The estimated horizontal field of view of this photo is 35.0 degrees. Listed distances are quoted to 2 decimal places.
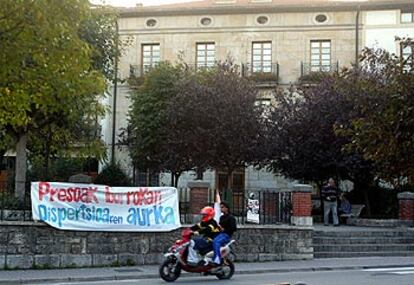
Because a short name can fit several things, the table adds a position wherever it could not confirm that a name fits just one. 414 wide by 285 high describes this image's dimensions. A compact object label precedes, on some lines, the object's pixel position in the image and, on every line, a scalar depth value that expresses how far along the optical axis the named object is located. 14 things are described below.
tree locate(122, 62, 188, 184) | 30.69
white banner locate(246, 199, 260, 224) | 18.84
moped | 13.95
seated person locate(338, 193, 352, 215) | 26.95
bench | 27.63
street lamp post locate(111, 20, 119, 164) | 38.47
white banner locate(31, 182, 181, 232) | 16.25
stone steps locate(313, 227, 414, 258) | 19.98
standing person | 24.33
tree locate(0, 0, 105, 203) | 10.18
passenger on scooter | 14.41
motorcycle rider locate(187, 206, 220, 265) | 14.19
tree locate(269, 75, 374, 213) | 26.06
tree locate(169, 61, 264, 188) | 27.19
